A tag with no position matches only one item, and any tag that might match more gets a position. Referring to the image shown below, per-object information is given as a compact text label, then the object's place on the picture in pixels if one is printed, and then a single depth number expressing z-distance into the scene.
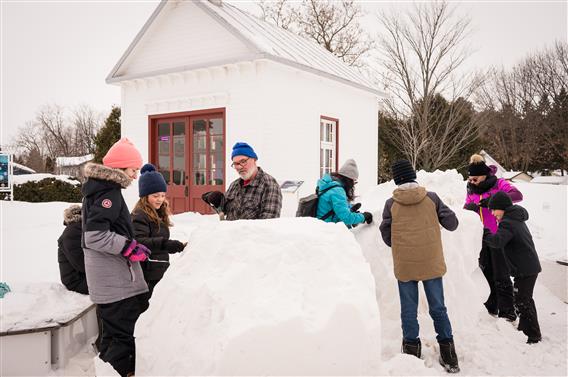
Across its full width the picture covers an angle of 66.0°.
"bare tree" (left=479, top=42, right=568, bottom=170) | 31.61
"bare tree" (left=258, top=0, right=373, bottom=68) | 25.09
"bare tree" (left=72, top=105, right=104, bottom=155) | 51.81
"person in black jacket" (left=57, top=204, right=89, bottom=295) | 3.74
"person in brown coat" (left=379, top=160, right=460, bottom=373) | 3.74
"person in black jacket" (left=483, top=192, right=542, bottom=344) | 4.35
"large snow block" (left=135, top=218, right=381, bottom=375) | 2.24
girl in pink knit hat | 3.04
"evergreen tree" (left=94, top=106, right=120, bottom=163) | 16.59
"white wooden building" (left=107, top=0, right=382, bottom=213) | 9.68
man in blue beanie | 4.14
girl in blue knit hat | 3.71
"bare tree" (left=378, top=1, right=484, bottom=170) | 17.09
